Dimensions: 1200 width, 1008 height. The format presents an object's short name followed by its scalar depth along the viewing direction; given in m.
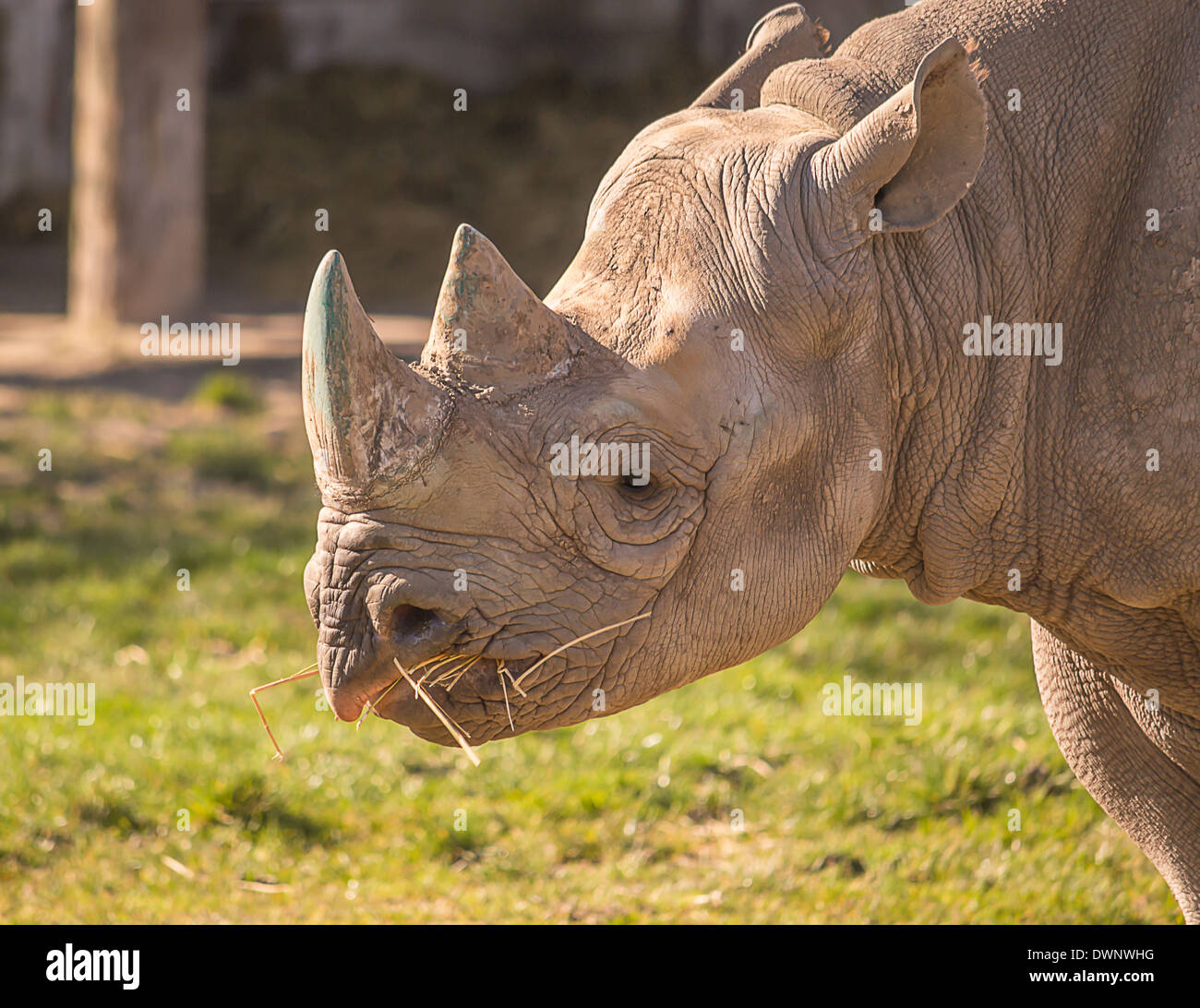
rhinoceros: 5.16
